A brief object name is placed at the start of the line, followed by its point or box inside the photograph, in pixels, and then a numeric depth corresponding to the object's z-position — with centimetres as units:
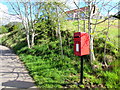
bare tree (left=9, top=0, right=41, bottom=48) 705
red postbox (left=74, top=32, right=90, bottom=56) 275
